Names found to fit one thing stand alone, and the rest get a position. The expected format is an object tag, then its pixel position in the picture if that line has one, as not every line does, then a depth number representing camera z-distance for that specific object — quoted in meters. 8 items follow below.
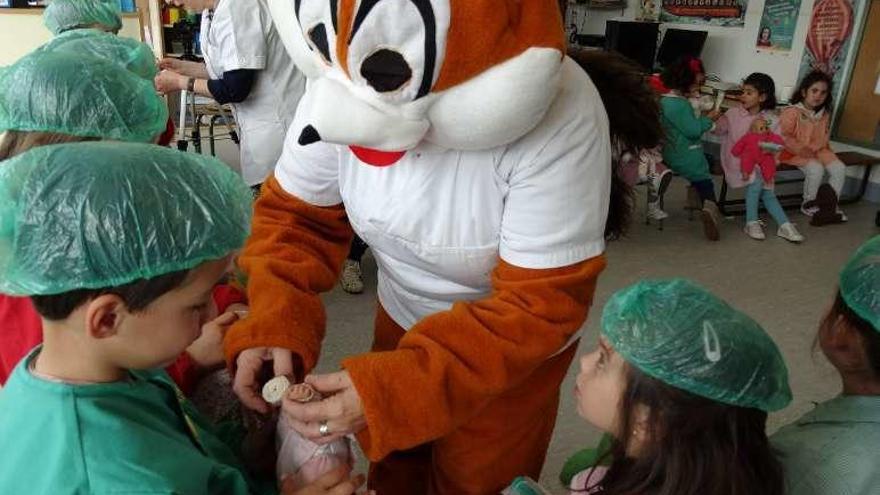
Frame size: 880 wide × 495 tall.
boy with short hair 0.65
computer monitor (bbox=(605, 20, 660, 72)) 5.69
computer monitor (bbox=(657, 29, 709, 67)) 5.51
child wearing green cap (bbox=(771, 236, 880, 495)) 0.98
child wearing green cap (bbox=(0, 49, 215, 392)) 1.29
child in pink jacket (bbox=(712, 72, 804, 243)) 3.97
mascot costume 0.72
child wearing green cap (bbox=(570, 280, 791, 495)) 0.92
